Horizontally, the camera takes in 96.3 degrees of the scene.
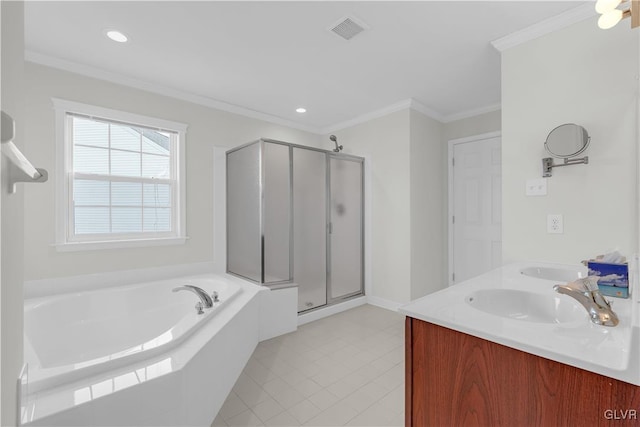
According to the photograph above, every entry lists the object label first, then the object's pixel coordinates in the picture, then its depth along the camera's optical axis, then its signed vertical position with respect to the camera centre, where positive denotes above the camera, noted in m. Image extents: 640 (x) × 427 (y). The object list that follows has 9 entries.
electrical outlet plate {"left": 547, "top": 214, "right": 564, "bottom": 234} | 1.88 -0.08
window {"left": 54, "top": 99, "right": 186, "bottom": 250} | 2.48 +0.36
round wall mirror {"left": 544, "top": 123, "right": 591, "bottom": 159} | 1.74 +0.45
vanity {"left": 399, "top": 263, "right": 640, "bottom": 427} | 0.69 -0.43
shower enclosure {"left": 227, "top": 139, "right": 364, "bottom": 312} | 2.94 -0.05
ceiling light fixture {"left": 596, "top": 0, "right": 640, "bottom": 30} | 1.15 +0.83
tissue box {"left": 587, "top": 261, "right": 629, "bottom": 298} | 1.13 -0.27
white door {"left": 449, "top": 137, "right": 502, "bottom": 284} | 3.40 +0.07
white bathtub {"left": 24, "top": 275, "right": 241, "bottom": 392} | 1.80 -0.80
